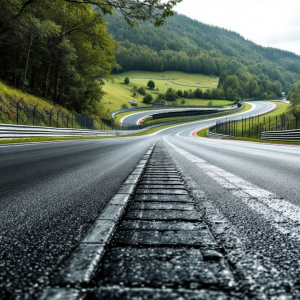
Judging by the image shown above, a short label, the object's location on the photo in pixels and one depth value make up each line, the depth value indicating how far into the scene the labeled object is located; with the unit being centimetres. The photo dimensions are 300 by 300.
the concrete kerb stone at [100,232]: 133
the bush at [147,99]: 12344
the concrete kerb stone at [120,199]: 226
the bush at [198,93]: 15662
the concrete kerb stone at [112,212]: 178
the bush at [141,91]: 13938
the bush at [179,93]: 15300
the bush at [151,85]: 16105
